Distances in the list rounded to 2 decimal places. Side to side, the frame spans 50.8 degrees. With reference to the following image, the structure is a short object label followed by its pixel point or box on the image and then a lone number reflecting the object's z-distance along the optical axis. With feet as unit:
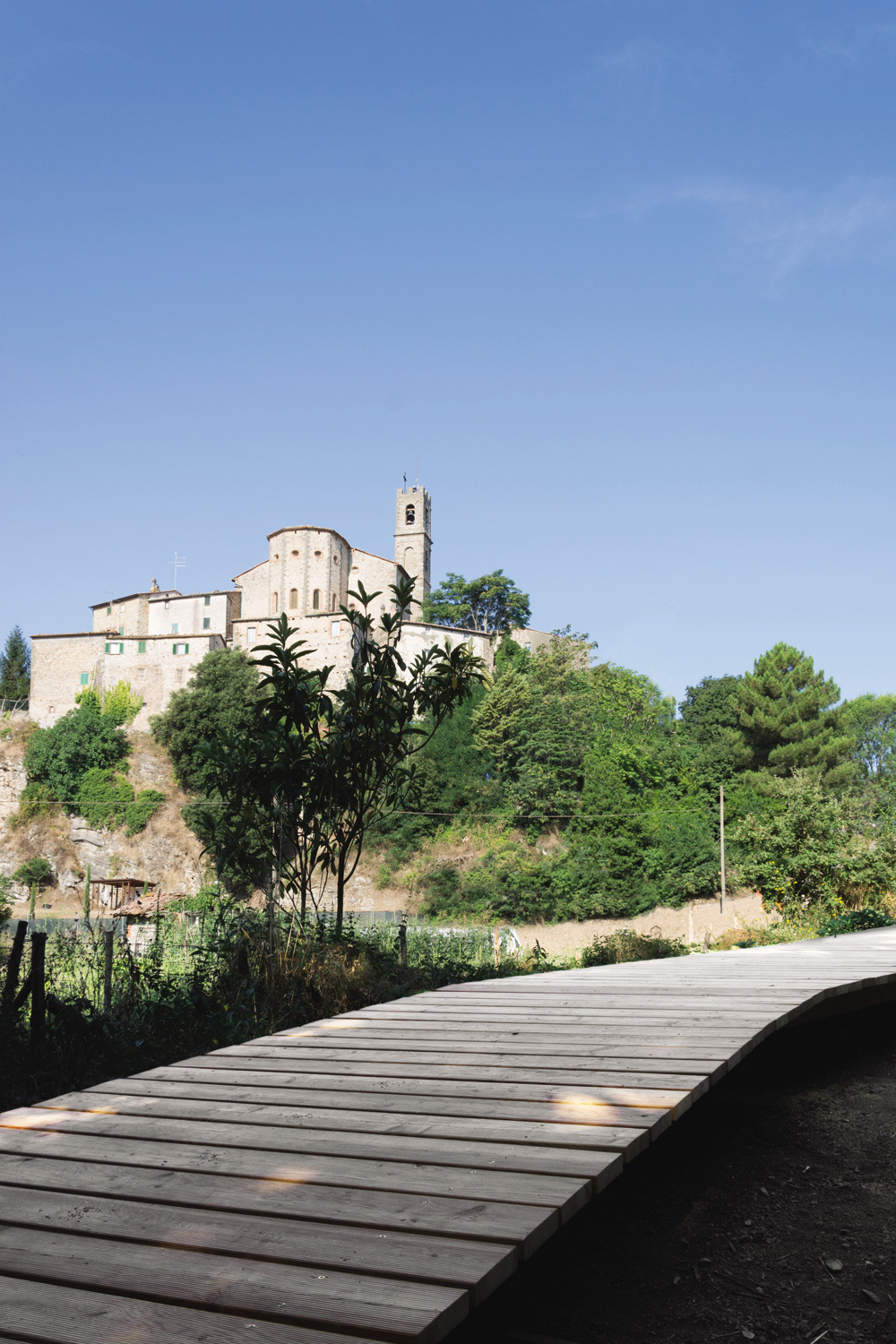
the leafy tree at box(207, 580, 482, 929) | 26.63
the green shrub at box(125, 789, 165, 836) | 131.23
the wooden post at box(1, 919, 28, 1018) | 20.40
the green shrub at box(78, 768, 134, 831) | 132.16
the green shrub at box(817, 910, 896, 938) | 38.06
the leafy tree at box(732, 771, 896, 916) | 47.83
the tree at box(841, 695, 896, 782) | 196.13
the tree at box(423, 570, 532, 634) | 180.04
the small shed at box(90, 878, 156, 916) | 115.24
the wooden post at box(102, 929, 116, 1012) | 20.79
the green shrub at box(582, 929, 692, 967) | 37.47
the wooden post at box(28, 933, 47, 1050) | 19.15
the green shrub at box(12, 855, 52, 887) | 125.08
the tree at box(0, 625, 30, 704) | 184.27
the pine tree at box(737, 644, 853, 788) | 124.67
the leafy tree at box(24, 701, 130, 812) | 136.67
